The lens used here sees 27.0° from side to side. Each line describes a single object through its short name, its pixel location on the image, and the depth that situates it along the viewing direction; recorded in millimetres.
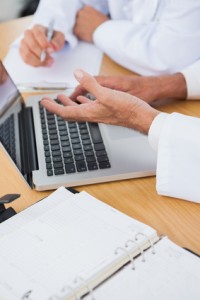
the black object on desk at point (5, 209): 625
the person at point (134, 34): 1044
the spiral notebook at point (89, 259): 488
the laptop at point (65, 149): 712
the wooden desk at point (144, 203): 627
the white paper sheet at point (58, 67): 1042
